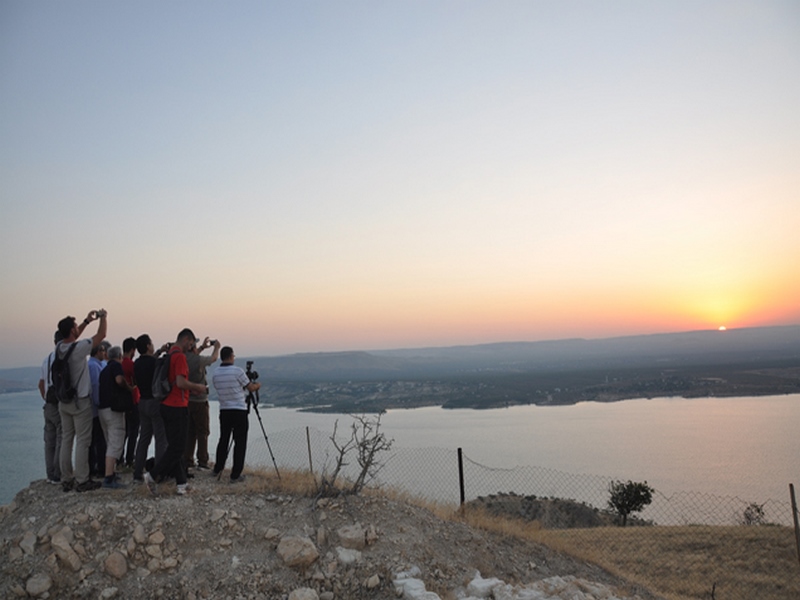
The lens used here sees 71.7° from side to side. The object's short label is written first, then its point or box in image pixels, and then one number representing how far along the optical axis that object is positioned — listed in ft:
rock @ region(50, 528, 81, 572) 17.93
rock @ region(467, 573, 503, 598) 18.88
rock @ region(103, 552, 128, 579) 17.83
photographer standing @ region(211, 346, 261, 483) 23.49
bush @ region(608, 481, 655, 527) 66.13
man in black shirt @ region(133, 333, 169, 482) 22.12
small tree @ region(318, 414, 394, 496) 22.04
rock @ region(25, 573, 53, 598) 17.28
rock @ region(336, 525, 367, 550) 20.06
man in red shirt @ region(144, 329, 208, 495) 21.57
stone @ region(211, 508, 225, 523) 20.10
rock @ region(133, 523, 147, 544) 18.60
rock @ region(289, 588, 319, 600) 17.67
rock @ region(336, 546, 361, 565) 19.34
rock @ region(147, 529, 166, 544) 18.72
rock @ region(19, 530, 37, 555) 18.44
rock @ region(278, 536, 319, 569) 18.95
